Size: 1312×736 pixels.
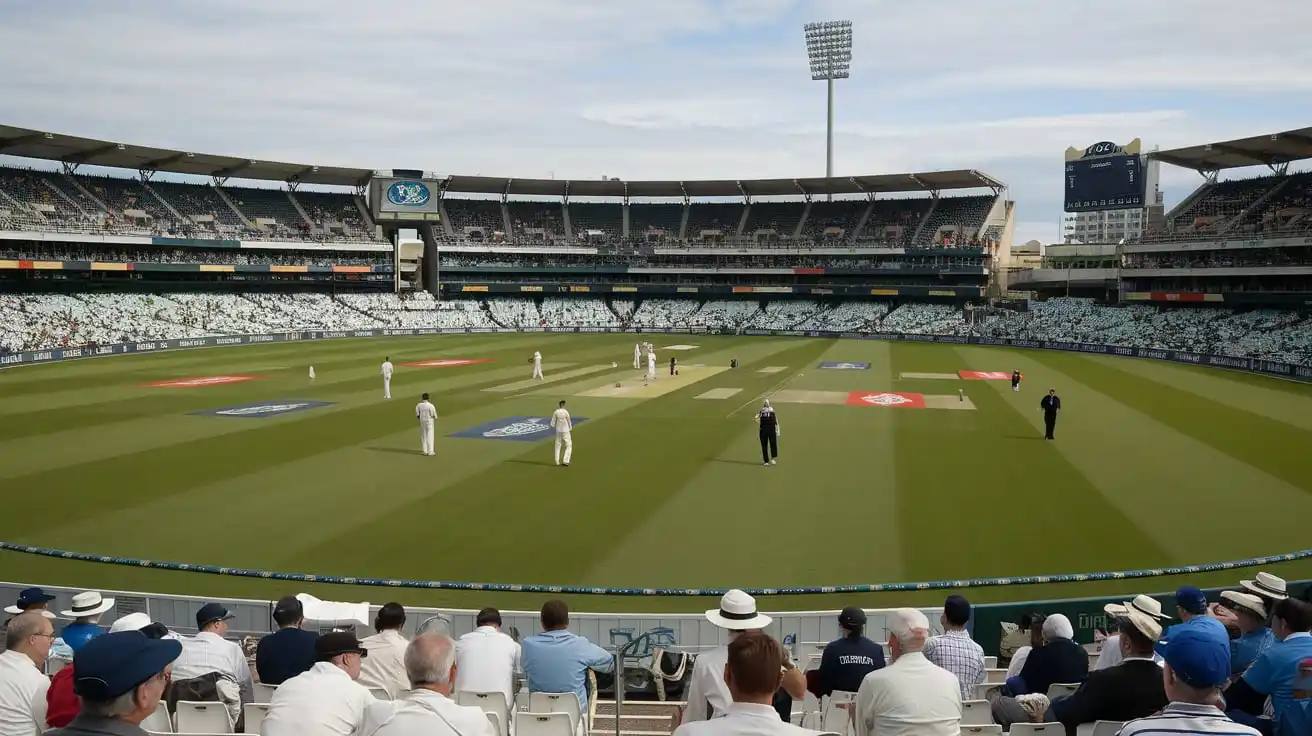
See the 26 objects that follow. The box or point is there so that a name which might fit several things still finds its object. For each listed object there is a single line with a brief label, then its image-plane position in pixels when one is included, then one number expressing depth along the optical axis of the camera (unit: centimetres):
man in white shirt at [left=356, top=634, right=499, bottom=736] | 412
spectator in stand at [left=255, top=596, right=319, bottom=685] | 702
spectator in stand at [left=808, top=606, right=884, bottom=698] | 668
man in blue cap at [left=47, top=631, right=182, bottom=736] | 345
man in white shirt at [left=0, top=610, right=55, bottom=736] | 530
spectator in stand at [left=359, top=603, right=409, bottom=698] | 695
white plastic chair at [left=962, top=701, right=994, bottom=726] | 625
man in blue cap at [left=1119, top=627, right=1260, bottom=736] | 376
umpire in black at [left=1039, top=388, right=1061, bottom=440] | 2667
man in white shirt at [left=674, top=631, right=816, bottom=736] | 368
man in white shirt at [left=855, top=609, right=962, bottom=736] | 506
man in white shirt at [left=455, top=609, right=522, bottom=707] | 692
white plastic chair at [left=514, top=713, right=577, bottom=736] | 611
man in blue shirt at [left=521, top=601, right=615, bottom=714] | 716
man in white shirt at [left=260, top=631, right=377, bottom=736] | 497
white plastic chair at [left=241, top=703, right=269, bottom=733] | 617
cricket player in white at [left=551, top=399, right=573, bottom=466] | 2226
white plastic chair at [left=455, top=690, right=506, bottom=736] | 634
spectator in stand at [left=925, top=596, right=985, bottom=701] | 728
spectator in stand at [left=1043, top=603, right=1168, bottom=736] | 554
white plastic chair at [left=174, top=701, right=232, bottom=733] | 616
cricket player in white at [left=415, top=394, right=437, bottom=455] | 2330
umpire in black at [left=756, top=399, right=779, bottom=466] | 2292
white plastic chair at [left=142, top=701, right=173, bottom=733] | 636
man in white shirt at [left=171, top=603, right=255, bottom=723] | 689
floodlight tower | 9656
